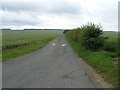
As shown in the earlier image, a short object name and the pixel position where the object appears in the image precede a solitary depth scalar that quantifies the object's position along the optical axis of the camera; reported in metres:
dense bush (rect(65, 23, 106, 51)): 10.81
